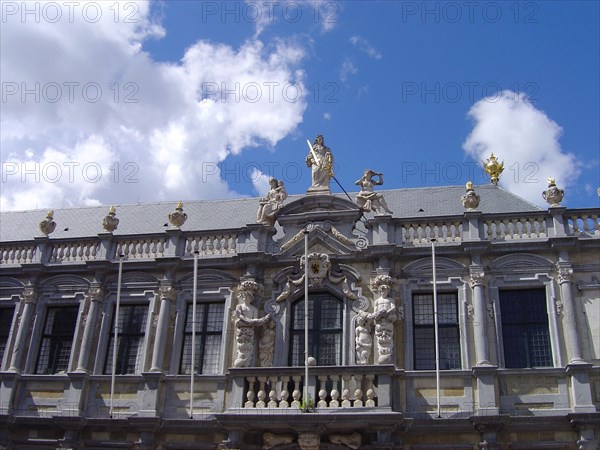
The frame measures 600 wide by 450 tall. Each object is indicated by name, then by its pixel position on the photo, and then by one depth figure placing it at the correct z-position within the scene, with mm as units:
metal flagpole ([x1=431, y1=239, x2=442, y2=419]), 17516
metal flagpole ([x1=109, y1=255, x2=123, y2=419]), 19061
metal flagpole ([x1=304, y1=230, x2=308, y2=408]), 17484
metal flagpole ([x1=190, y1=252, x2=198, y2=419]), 18359
